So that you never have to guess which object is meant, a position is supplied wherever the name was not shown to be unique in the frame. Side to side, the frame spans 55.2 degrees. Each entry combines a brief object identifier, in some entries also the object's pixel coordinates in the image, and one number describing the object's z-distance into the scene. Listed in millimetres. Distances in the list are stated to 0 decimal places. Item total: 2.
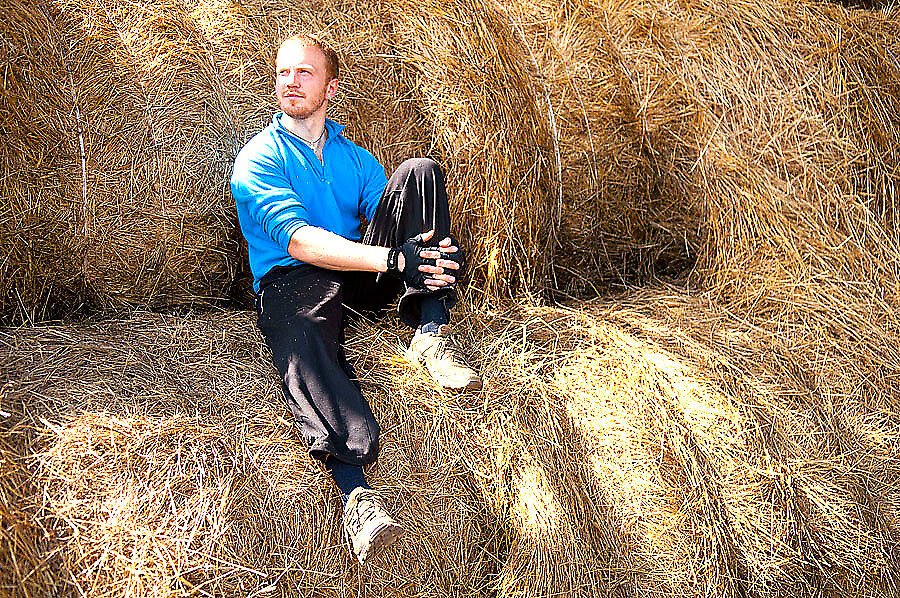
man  1742
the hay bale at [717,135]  2307
